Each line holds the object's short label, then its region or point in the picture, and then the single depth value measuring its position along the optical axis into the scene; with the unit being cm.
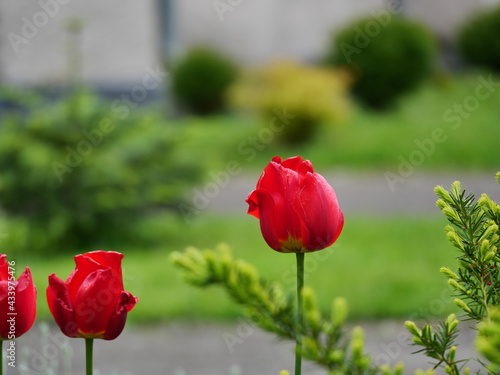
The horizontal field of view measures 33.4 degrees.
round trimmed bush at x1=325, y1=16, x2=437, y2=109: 1623
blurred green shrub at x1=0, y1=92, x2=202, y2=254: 723
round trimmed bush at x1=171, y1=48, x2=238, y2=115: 1808
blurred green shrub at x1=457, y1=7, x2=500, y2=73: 1769
